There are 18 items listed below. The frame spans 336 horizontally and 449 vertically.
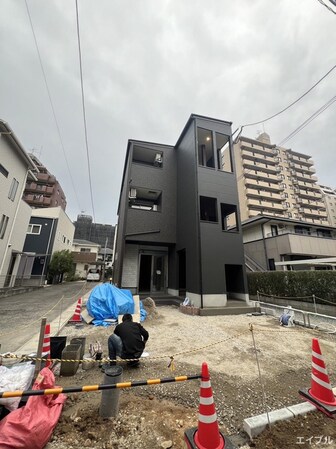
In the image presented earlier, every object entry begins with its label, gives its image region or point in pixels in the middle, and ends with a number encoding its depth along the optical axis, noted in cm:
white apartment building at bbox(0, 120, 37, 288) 1188
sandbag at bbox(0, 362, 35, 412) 209
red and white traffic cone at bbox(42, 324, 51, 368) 325
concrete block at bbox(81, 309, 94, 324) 661
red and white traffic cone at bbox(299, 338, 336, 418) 242
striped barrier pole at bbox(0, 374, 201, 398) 165
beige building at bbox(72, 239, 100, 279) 3432
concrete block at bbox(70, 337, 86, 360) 378
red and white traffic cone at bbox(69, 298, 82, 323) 667
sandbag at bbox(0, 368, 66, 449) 174
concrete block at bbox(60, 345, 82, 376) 329
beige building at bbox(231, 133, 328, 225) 3375
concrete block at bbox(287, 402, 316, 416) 235
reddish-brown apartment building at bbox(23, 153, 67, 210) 3291
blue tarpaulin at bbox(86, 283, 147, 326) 677
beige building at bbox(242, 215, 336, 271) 1480
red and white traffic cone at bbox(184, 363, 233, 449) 181
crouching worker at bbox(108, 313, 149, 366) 349
